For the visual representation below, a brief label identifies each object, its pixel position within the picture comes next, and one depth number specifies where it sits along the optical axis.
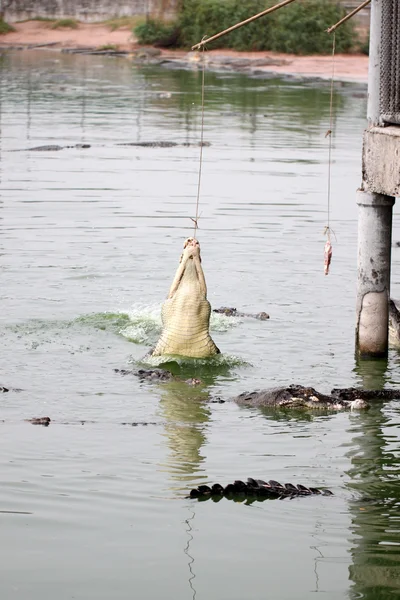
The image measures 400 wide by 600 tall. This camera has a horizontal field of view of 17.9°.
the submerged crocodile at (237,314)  14.74
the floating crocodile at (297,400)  11.41
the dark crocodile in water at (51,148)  28.69
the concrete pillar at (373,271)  12.35
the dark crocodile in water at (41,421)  10.81
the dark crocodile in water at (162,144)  30.11
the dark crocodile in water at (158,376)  12.28
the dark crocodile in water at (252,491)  9.11
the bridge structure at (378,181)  11.70
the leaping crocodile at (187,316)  12.68
